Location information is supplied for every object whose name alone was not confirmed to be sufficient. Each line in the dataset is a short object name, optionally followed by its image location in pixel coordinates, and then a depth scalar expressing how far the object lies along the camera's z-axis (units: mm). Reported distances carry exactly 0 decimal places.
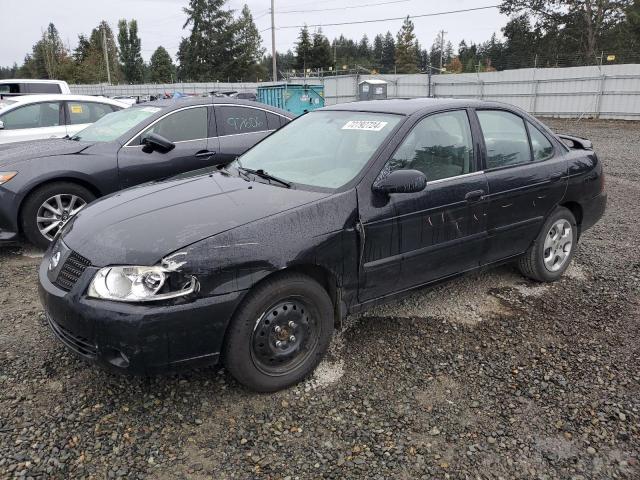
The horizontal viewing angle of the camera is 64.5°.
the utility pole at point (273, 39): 37084
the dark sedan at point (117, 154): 5047
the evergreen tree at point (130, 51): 80750
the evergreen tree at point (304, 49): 67188
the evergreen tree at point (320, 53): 67938
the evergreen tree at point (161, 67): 79750
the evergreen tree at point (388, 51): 107988
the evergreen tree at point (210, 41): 66375
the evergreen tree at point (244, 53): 66625
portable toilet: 21991
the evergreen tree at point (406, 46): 83312
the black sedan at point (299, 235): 2539
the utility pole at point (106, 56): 58381
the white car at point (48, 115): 7793
